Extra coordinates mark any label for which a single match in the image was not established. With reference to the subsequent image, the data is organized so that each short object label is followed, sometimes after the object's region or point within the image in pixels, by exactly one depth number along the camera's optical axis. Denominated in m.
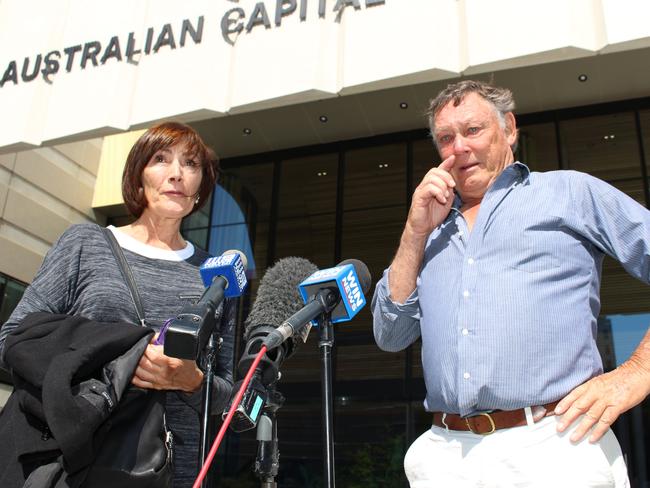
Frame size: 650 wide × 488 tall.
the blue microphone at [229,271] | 1.84
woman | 2.04
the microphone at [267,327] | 1.41
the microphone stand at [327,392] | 1.50
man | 1.69
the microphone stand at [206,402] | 1.60
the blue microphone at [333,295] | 1.62
